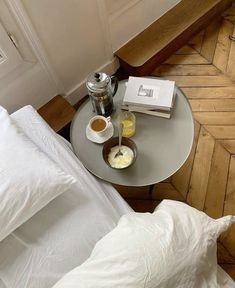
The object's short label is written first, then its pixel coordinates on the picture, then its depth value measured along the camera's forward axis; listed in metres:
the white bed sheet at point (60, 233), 0.74
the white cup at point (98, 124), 0.97
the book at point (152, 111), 1.01
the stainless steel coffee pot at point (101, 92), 0.92
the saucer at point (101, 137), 0.98
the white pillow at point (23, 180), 0.73
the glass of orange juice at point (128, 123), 0.98
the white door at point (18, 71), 0.99
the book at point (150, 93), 0.99
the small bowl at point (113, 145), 0.93
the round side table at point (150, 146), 0.93
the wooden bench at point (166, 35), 1.48
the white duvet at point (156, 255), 0.61
